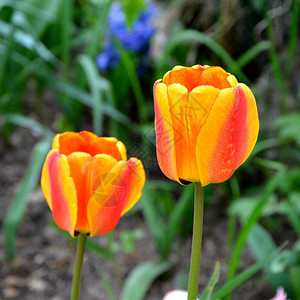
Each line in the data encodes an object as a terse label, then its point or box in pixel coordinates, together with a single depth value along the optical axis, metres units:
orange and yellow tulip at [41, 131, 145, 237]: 0.59
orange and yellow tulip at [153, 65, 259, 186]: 0.56
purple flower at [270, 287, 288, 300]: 0.69
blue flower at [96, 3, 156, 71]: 2.54
